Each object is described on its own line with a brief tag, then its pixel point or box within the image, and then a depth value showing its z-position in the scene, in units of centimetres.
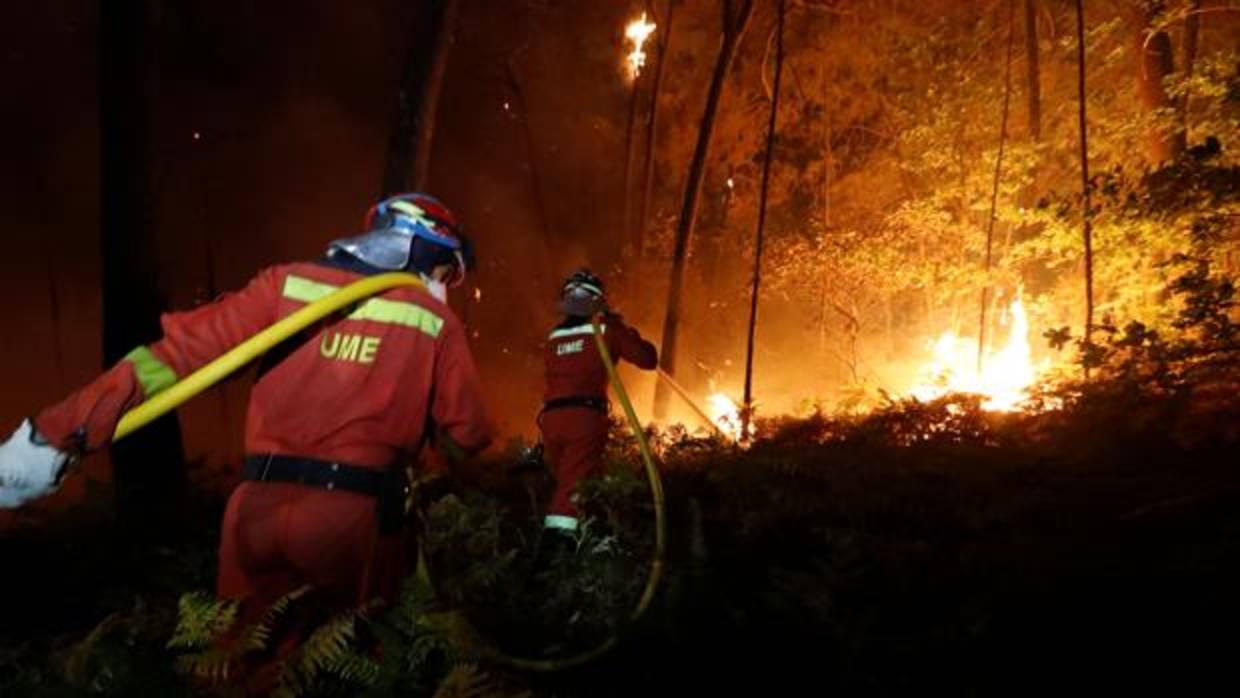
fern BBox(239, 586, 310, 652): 258
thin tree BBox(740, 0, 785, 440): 1314
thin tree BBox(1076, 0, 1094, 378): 1097
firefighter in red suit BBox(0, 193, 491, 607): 288
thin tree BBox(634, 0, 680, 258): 2230
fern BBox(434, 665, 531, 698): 253
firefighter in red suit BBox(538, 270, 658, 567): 626
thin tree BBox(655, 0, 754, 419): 1630
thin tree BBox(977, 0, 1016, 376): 1486
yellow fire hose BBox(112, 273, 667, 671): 260
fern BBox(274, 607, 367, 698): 258
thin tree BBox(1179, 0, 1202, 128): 1308
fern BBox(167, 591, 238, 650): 267
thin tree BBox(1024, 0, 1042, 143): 1560
